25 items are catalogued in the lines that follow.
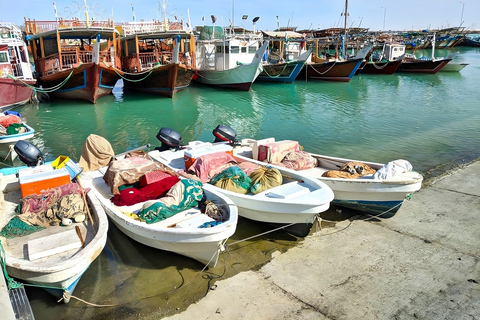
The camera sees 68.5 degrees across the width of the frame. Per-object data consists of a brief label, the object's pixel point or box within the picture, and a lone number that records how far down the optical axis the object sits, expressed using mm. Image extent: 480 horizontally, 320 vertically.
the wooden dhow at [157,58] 21469
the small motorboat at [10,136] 10023
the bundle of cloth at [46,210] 5012
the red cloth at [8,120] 11005
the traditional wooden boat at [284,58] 27875
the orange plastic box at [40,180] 5773
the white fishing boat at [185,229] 4684
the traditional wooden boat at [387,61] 35281
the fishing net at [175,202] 5320
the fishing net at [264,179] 6149
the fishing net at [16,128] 10389
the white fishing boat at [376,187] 5992
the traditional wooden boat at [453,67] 35156
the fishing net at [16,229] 4930
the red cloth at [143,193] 5981
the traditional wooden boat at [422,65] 33844
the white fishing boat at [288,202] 5371
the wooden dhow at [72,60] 19141
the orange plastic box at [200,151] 7081
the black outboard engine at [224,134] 8961
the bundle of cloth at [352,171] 6777
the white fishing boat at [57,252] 4043
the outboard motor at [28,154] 7754
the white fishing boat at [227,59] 23984
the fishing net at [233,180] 6172
